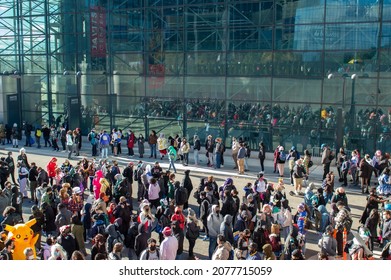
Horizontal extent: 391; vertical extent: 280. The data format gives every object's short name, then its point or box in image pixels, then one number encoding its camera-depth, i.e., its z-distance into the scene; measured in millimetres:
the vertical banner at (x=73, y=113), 27766
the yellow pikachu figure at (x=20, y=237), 10031
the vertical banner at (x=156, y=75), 26594
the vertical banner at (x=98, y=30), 27562
